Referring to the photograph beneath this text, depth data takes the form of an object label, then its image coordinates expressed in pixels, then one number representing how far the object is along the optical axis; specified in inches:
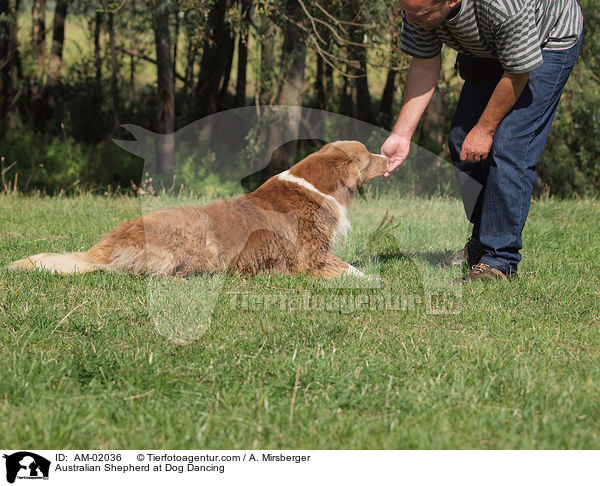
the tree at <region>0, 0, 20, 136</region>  577.6
